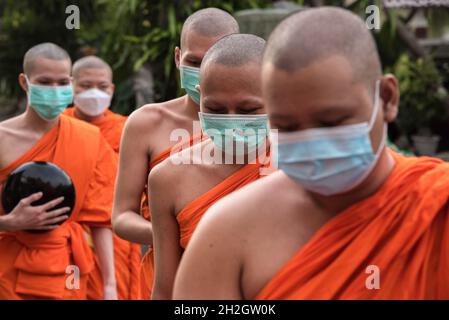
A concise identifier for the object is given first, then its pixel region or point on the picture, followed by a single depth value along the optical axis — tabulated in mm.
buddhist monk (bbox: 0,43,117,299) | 9465
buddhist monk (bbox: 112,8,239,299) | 7000
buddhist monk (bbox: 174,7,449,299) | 3620
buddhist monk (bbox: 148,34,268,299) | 5367
